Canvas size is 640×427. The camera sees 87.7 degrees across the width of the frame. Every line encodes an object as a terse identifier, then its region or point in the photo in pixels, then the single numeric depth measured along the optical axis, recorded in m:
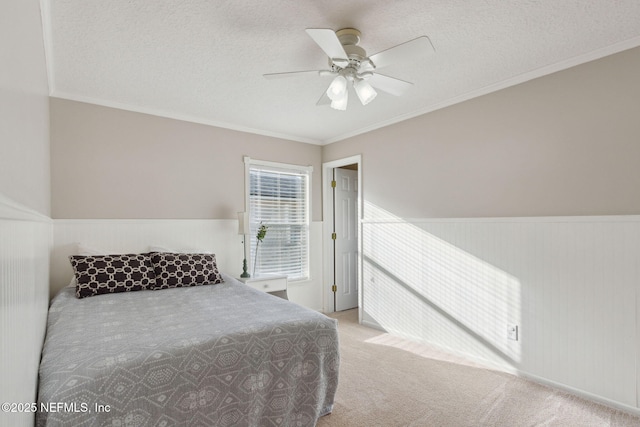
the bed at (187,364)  1.36
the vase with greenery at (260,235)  4.14
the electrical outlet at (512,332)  2.83
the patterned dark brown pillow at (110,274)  2.69
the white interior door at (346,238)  4.96
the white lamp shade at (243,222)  3.87
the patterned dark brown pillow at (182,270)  3.05
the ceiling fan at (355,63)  1.85
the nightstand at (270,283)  3.81
